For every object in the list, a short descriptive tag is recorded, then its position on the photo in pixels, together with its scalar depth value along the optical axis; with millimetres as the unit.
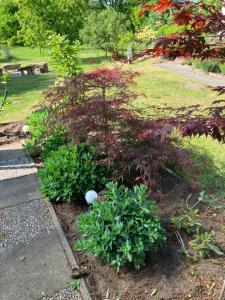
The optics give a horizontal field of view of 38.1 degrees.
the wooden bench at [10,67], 14577
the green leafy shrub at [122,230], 2465
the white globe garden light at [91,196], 3230
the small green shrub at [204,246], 2629
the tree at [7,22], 21930
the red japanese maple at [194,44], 1784
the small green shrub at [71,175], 3418
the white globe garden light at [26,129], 5494
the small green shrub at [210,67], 10188
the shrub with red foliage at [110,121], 3379
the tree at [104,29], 15750
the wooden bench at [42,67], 14805
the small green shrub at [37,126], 4704
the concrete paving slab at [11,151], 5023
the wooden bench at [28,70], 14427
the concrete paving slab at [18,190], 3756
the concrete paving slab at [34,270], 2479
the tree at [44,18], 15789
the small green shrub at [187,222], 2875
